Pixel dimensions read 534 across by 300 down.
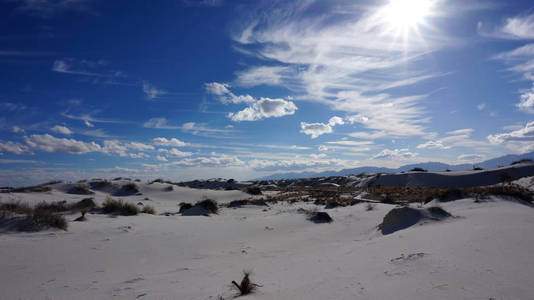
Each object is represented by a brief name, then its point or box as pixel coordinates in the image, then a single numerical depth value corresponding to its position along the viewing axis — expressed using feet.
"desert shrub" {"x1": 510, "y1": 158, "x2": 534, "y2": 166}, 96.02
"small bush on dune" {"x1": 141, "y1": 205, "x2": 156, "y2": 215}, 38.09
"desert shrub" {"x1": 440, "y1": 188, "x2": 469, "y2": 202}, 37.24
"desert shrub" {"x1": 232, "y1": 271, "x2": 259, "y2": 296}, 10.50
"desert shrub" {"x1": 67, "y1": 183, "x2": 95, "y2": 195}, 64.95
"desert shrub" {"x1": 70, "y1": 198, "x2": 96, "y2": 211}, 39.68
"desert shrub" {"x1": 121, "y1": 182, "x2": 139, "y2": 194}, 71.91
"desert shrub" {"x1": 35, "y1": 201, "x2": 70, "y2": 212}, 37.83
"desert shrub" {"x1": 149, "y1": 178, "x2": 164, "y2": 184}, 92.75
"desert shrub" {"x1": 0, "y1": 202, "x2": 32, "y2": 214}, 23.17
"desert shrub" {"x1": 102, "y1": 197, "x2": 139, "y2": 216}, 33.53
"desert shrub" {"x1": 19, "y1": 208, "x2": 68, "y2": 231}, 20.71
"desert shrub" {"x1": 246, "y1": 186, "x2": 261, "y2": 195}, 85.40
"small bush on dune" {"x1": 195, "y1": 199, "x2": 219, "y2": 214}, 40.43
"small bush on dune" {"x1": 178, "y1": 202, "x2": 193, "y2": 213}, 41.49
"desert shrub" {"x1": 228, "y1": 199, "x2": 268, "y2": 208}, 50.88
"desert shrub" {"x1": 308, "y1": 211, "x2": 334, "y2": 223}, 33.60
